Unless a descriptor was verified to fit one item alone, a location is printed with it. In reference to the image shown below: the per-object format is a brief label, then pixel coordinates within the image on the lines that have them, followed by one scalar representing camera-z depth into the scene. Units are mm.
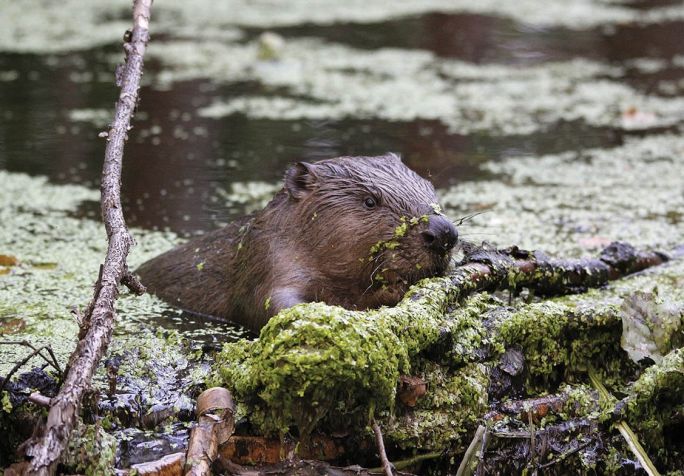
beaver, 6270
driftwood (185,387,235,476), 4691
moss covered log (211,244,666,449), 4766
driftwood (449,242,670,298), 6379
